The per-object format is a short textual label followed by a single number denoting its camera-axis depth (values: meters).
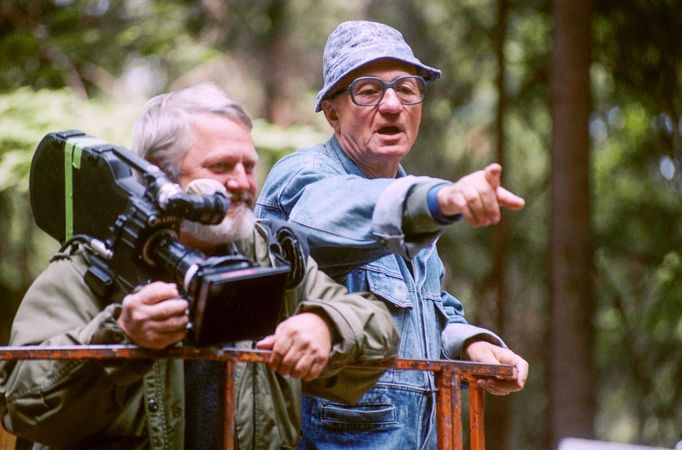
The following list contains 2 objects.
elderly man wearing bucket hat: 5.25
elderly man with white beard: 4.59
